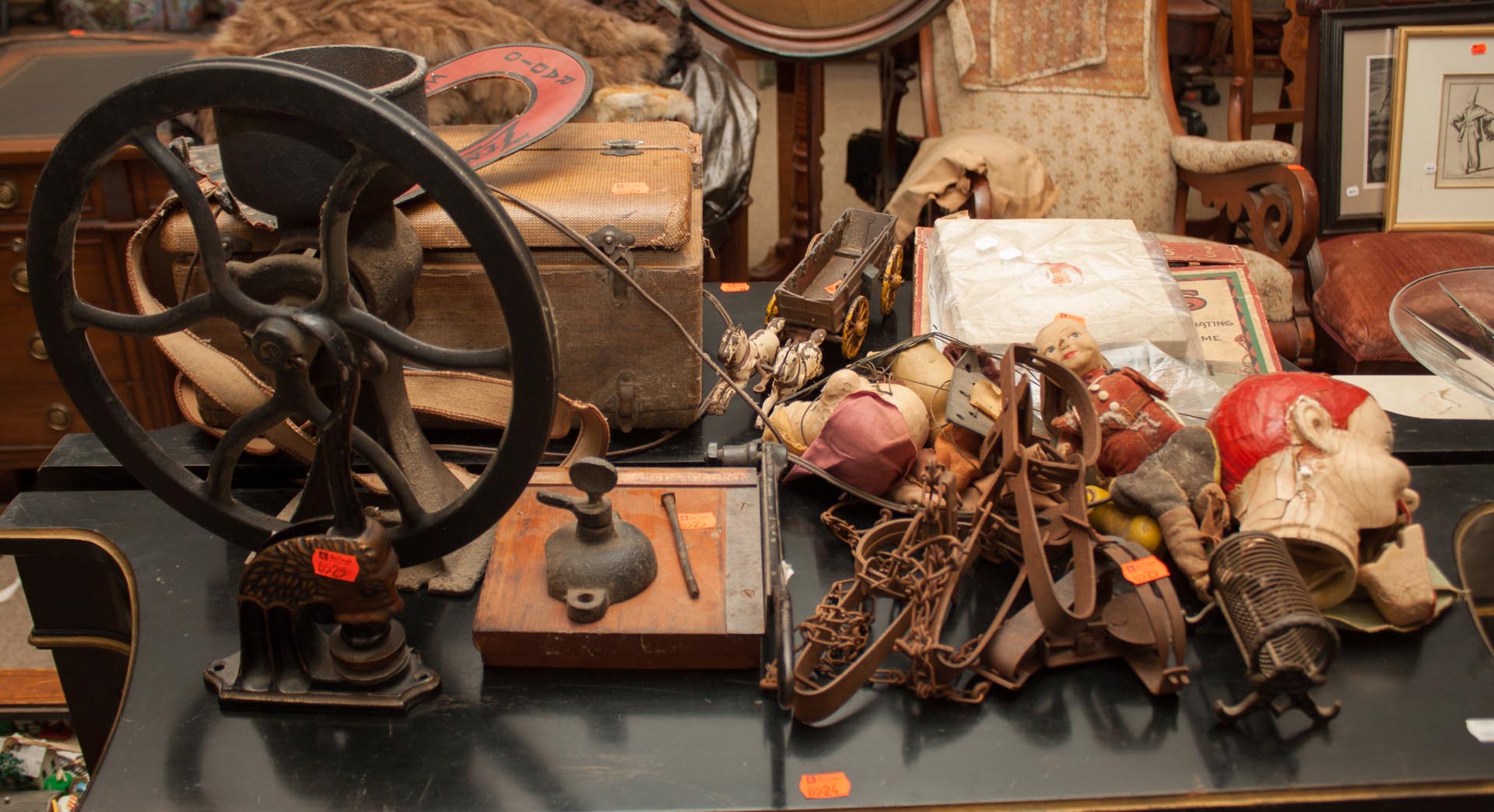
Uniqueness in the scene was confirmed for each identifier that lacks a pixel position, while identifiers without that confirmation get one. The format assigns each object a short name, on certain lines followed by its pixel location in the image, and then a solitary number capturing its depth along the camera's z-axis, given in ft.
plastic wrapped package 5.57
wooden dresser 7.57
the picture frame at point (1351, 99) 8.23
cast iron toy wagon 5.57
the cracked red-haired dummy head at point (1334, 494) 3.91
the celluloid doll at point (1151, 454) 4.15
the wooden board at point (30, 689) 6.07
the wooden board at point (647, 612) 3.73
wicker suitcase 4.96
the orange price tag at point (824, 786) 3.40
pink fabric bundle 4.44
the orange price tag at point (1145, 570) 3.78
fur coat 7.40
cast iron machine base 3.06
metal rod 3.89
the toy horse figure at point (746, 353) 5.34
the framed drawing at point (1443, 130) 8.20
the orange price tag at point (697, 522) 4.24
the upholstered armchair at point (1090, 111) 9.16
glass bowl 5.09
